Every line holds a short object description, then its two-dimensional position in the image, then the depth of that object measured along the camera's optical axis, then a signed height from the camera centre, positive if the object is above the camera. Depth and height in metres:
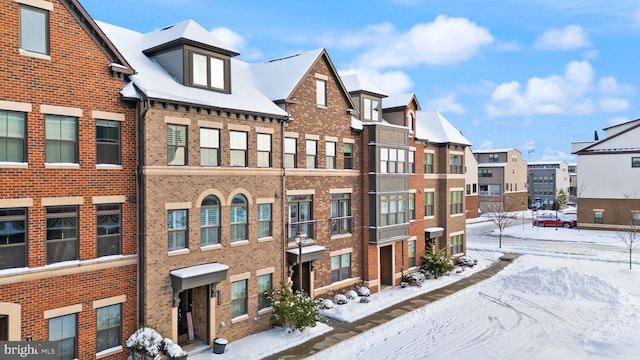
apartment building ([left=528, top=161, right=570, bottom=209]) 95.19 -0.56
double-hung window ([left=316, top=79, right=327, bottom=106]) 23.56 +4.82
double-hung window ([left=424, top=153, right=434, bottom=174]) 32.38 +1.25
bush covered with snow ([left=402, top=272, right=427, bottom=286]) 28.09 -6.53
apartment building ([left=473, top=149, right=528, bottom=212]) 76.44 +0.10
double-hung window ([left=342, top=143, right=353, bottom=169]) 25.39 +1.46
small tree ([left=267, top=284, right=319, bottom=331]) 19.17 -5.82
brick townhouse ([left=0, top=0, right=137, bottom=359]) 13.05 -0.13
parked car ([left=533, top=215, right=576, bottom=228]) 59.04 -5.96
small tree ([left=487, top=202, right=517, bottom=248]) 74.59 -5.05
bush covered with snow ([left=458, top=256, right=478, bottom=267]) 33.38 -6.38
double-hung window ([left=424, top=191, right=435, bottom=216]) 32.38 -1.83
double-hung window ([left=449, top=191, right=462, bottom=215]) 34.31 -1.80
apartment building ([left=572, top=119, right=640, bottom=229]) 52.66 -0.20
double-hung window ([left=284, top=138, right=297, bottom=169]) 21.73 +1.37
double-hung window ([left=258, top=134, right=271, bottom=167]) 20.08 +1.40
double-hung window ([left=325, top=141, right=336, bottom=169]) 24.18 +1.46
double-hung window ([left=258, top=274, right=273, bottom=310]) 20.02 -5.07
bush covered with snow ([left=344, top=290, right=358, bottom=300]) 24.34 -6.51
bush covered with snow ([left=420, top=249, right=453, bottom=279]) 30.08 -5.95
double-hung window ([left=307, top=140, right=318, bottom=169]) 23.08 +1.39
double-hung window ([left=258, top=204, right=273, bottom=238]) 20.22 -1.94
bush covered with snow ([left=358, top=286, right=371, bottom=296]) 24.93 -6.48
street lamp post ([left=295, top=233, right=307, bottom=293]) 19.72 -2.95
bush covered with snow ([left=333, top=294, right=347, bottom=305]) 23.59 -6.58
